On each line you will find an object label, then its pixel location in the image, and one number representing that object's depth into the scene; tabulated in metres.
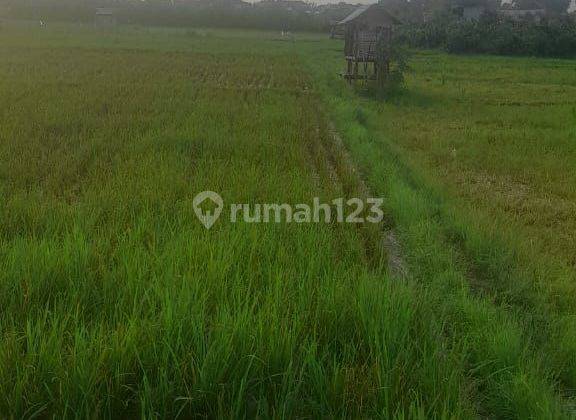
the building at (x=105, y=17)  51.31
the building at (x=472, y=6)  70.38
